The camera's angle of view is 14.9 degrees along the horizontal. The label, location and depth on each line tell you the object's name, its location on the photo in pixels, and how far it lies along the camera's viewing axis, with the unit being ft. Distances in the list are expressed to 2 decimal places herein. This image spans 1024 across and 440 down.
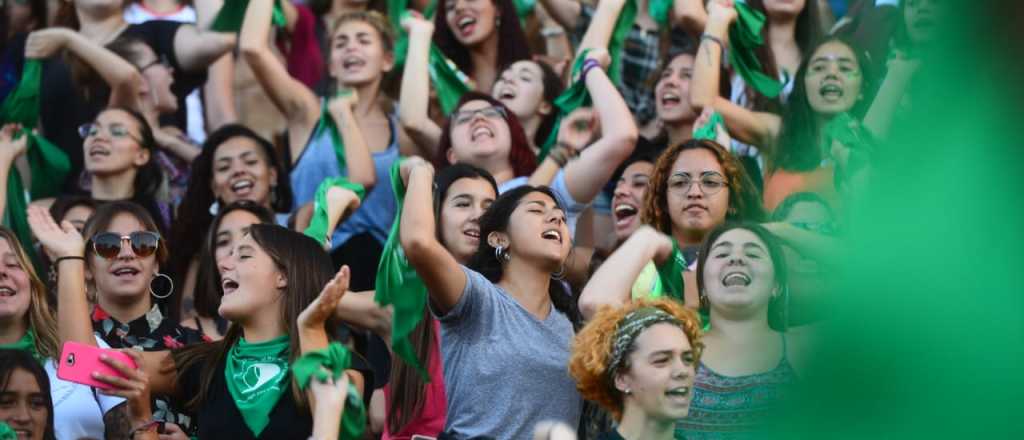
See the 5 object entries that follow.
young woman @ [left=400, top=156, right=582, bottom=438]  38.63
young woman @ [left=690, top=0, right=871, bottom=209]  51.83
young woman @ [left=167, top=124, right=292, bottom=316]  53.82
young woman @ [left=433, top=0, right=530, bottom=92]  59.68
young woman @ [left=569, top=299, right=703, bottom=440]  37.51
